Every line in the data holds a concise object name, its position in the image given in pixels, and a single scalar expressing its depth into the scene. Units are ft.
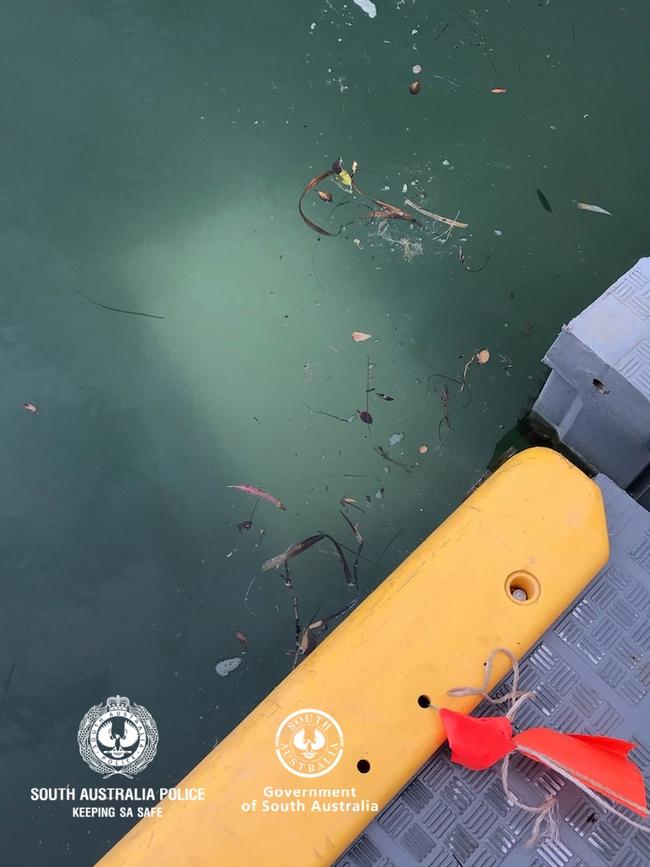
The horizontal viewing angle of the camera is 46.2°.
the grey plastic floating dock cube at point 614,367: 6.04
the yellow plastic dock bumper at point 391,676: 4.98
